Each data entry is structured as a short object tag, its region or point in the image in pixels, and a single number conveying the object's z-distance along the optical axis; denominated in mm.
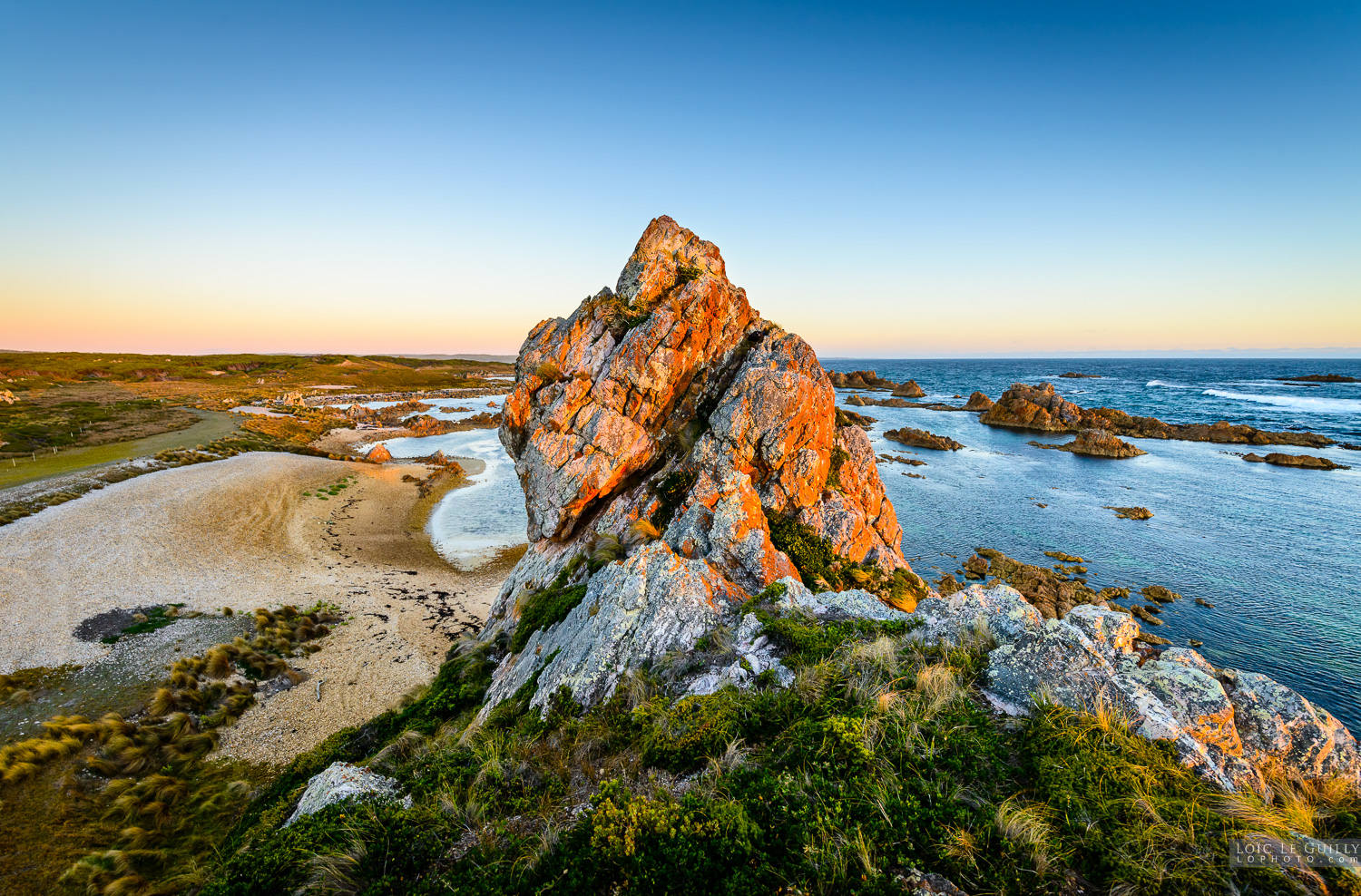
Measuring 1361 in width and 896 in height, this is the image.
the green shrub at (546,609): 13055
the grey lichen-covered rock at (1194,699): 5758
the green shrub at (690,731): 6445
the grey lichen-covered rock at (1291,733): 5535
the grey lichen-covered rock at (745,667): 7980
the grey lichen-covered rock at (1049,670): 6266
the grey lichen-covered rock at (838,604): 10094
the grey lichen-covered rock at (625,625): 9078
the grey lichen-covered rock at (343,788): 6957
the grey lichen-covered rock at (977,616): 7973
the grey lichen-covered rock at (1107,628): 7250
